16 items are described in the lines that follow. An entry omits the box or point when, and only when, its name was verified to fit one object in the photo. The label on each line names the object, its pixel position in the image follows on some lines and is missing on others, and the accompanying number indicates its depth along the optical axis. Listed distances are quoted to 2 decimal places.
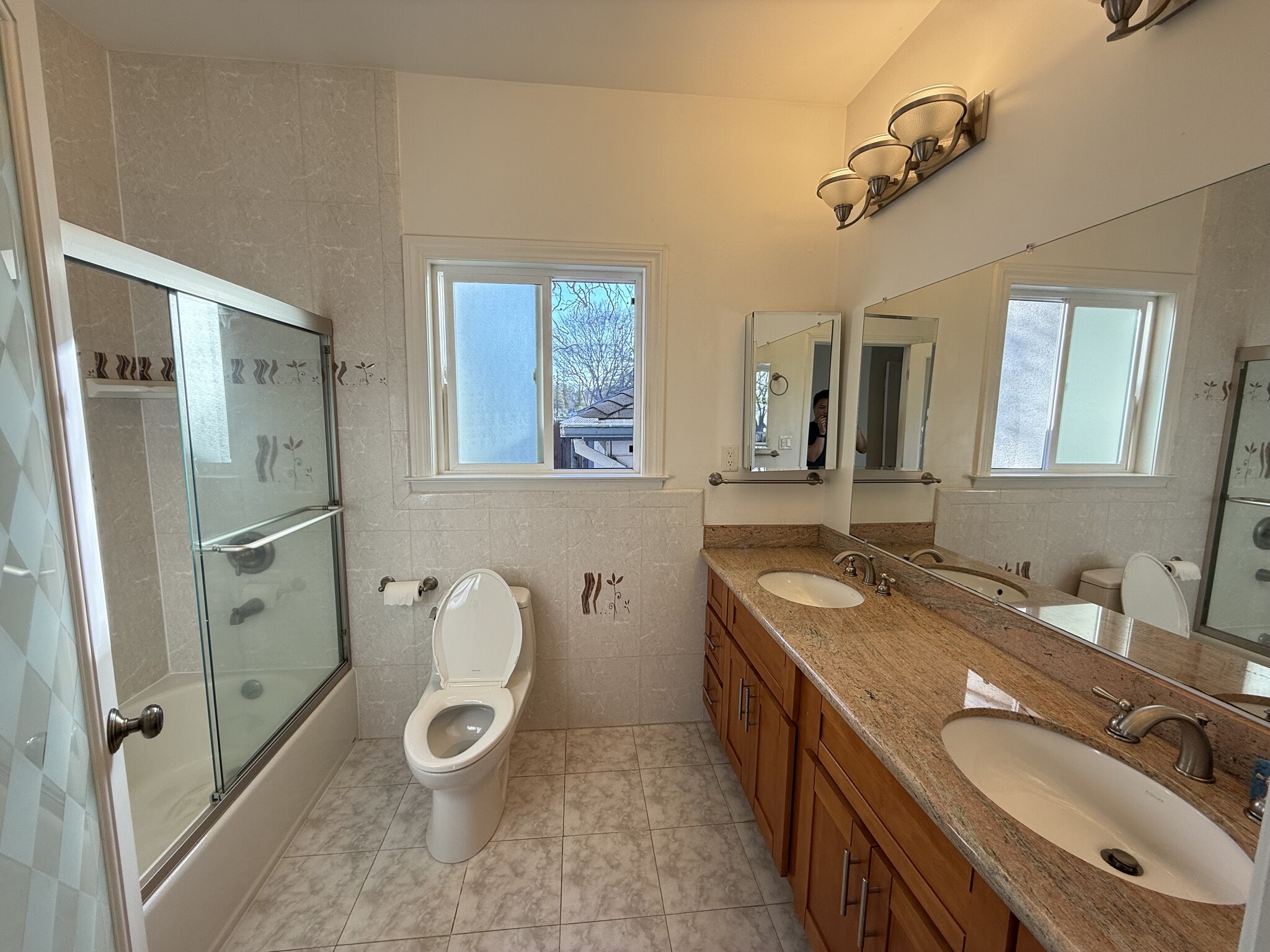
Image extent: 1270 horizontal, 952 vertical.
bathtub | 1.44
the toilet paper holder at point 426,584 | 2.06
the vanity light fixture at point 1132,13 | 0.89
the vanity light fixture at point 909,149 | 1.33
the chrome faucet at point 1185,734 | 0.79
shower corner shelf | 1.62
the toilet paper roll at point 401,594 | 2.00
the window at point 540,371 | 2.09
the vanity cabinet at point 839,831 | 0.76
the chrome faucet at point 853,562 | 1.68
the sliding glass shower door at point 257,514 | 1.47
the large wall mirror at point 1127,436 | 0.82
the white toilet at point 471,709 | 1.54
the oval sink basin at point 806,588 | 1.79
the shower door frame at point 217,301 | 1.07
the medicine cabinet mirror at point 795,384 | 2.06
